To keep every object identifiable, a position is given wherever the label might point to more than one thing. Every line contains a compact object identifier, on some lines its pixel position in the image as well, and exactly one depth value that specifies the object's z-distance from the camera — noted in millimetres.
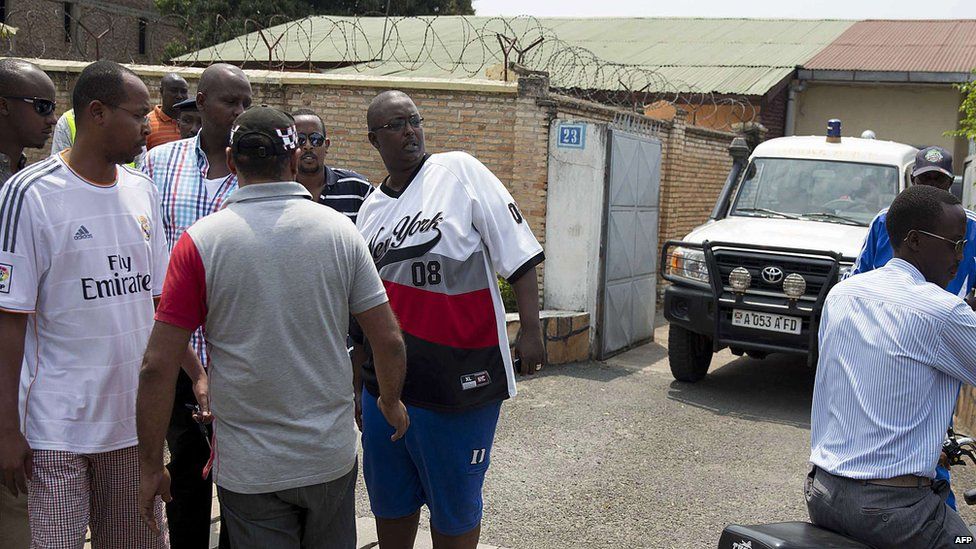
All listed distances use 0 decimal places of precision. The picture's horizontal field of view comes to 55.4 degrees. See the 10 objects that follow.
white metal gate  9039
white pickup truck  7246
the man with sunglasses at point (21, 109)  3229
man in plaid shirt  3506
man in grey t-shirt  2479
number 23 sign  9047
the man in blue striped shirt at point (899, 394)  2789
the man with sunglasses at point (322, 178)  4137
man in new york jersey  3314
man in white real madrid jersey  2672
